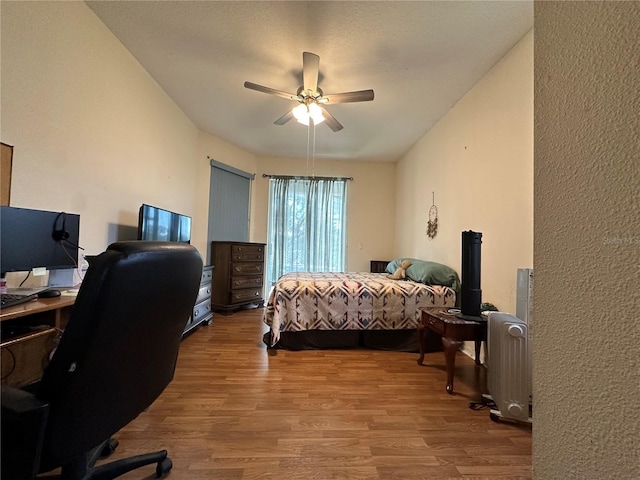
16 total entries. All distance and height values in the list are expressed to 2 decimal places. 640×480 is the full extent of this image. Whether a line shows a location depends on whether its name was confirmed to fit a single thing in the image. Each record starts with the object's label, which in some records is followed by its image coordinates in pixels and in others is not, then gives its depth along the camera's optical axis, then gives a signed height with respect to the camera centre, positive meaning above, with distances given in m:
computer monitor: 1.29 -0.01
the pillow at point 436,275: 2.87 -0.26
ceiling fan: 2.24 +1.38
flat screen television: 2.41 +0.18
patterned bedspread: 2.71 -0.56
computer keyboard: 1.08 -0.26
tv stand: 3.02 -0.76
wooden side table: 1.90 -0.57
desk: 0.98 -0.39
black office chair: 0.70 -0.36
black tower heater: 1.92 -0.16
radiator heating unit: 1.60 -0.71
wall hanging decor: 3.52 +0.41
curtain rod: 4.97 +1.29
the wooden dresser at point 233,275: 4.05 -0.46
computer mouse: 1.31 -0.27
